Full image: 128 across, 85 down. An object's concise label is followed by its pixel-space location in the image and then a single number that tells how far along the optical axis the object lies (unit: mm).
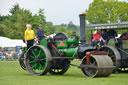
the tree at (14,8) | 93050
